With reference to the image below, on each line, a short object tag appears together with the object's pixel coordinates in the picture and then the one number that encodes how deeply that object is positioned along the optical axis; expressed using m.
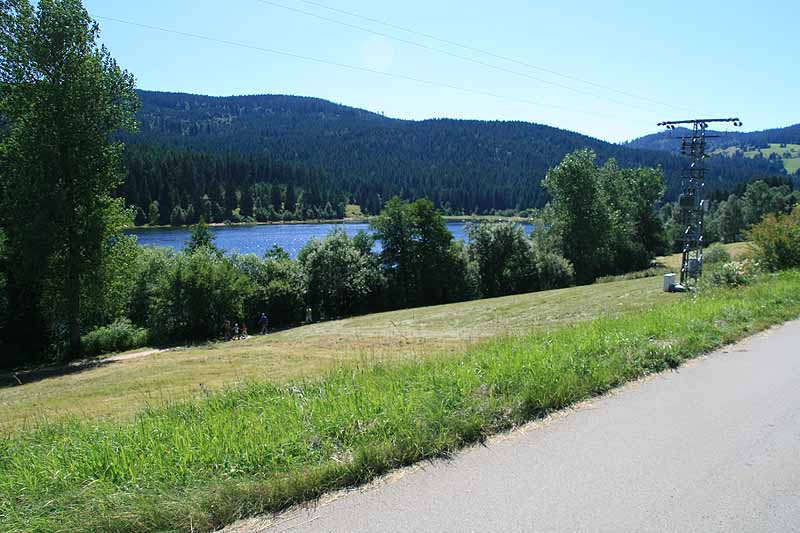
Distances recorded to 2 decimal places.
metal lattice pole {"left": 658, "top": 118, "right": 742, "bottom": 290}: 22.70
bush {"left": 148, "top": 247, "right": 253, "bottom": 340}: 33.28
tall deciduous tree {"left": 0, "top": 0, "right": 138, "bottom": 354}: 22.62
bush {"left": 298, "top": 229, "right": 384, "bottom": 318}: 44.22
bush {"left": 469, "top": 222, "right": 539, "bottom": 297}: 51.94
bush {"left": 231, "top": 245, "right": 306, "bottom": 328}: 40.47
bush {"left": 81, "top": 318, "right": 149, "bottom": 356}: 29.37
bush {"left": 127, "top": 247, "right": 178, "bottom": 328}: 38.00
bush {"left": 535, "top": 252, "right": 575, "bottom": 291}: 52.44
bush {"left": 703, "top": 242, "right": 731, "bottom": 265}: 34.52
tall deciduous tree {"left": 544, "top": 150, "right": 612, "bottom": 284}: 58.28
